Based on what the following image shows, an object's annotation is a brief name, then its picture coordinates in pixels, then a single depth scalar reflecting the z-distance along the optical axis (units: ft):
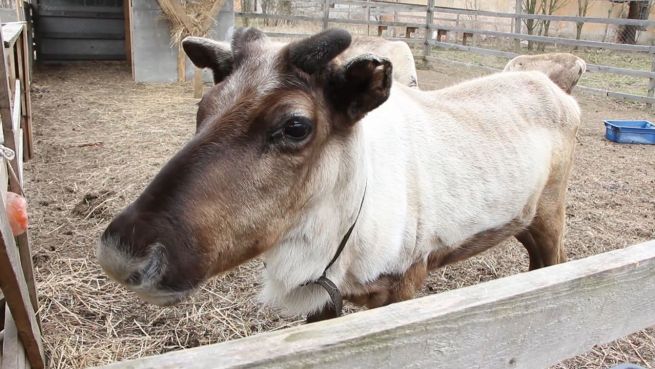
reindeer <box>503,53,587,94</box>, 14.03
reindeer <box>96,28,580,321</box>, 5.71
